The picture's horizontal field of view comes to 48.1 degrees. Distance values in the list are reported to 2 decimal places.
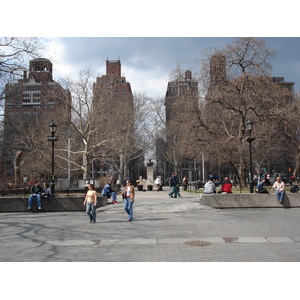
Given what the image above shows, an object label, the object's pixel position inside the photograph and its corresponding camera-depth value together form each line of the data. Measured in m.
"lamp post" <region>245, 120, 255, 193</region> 19.06
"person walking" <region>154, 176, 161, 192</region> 36.17
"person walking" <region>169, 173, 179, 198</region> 23.26
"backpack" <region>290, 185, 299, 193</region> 18.45
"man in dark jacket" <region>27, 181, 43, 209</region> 16.84
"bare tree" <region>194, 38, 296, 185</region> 27.72
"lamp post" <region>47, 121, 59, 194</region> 19.55
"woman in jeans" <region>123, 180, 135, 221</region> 13.08
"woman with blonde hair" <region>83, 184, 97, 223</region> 12.55
